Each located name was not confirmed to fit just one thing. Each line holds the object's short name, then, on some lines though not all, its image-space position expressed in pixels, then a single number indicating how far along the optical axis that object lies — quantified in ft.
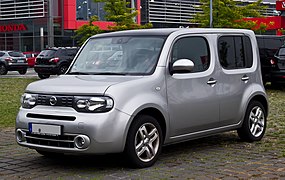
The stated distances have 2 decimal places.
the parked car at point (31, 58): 144.05
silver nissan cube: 20.27
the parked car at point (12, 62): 108.68
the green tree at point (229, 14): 103.14
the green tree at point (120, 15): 100.96
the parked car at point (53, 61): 90.99
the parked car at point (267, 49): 62.80
